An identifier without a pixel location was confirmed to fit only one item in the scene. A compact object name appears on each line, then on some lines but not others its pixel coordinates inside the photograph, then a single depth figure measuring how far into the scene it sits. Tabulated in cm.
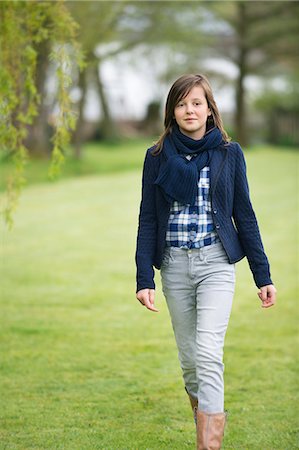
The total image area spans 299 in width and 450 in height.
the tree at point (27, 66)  927
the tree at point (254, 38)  4490
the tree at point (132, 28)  3345
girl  612
